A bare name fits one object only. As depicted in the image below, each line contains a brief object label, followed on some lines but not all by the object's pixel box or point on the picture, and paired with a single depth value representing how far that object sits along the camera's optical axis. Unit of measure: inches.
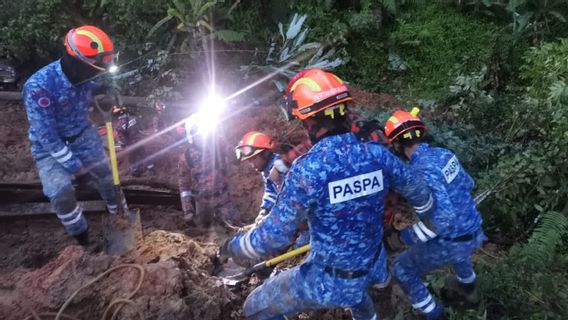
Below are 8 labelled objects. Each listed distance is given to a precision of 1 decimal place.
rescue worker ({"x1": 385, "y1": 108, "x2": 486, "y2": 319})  147.4
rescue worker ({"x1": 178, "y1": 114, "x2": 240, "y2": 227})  221.8
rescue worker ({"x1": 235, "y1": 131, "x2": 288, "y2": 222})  186.7
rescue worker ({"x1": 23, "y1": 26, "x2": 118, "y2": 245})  184.9
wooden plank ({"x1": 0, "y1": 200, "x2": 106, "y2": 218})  225.3
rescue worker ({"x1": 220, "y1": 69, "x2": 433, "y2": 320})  107.4
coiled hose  138.6
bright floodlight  221.7
